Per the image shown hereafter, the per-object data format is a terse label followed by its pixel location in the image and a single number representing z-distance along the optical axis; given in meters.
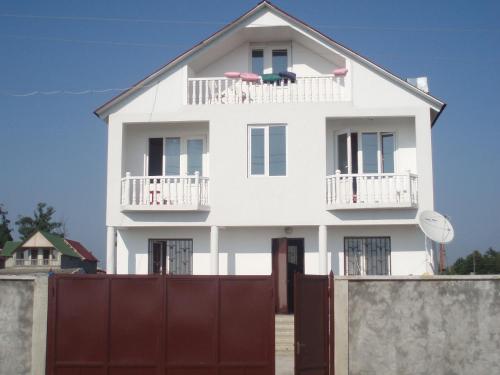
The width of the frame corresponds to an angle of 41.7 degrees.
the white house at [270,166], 18.02
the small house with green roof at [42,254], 55.59
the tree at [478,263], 55.83
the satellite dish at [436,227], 16.09
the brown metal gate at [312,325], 9.91
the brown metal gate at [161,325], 10.30
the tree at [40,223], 79.81
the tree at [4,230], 77.88
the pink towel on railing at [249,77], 18.72
